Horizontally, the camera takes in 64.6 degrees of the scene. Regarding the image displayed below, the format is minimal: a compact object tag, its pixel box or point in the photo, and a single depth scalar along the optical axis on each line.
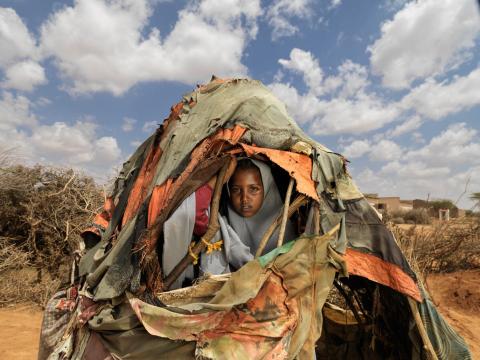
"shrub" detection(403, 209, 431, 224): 19.67
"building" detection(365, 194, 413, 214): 30.78
